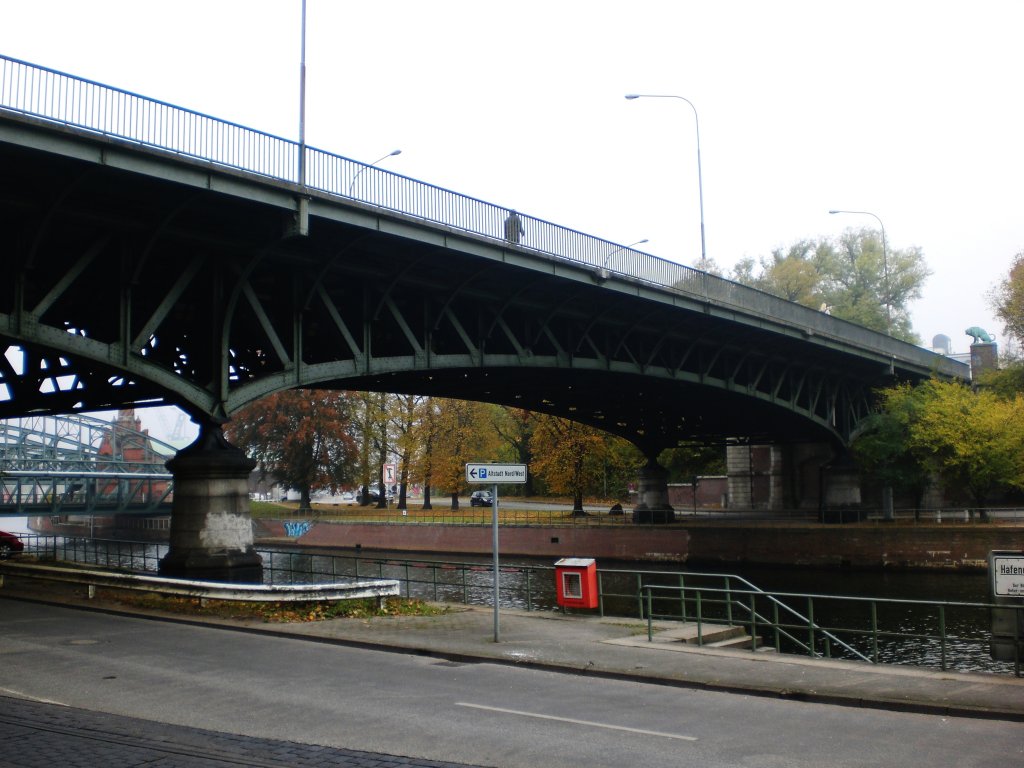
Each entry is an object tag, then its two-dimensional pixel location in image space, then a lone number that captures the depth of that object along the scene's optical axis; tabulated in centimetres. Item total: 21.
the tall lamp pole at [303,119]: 2347
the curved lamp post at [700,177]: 4091
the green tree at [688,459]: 7588
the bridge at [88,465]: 7044
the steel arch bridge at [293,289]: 1992
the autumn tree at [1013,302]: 5840
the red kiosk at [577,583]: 1880
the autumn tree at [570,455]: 6662
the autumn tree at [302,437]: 8044
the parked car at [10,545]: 3975
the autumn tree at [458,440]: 7550
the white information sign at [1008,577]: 1310
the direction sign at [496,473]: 1636
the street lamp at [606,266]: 3195
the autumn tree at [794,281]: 8656
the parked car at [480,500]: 8462
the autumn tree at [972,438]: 4834
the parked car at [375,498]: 9115
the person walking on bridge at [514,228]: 2964
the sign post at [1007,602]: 1298
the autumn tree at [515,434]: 9202
